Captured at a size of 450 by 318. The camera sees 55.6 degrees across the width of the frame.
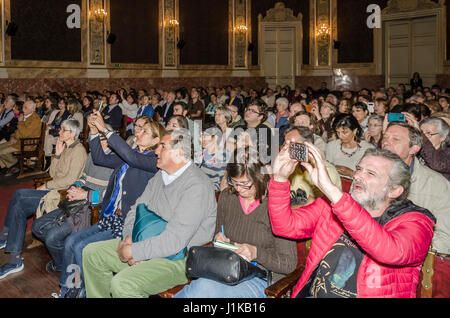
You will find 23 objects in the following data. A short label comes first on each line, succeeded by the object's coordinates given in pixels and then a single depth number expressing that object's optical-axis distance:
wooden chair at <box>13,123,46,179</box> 7.32
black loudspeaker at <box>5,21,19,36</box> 10.80
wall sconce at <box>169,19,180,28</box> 14.53
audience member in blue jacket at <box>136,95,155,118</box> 9.70
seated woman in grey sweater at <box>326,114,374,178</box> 4.33
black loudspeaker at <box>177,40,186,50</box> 14.75
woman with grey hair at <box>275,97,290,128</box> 7.41
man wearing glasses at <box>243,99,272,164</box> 5.54
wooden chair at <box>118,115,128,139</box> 8.21
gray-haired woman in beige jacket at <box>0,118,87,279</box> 3.86
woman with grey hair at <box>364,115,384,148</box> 4.82
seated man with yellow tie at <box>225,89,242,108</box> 11.87
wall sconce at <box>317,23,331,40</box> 16.16
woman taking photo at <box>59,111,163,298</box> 3.33
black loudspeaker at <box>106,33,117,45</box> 12.80
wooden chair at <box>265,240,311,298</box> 2.33
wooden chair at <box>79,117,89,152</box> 7.80
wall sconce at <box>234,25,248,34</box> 16.64
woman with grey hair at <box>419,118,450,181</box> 3.78
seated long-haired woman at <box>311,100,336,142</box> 6.20
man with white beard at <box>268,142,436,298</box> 1.81
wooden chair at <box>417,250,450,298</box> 2.13
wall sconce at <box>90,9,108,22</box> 12.52
